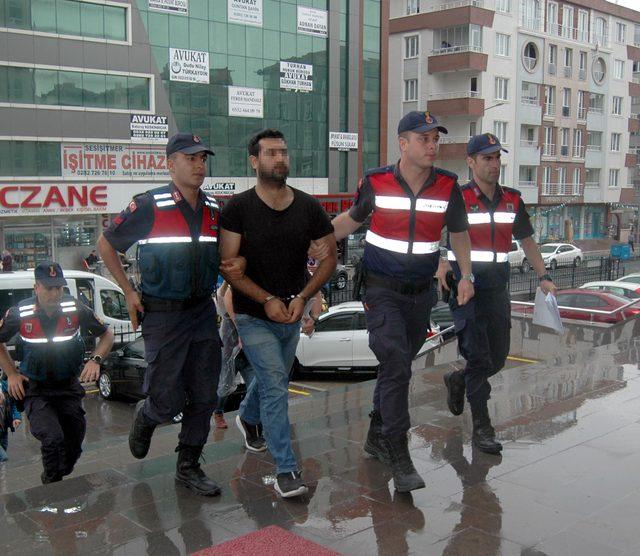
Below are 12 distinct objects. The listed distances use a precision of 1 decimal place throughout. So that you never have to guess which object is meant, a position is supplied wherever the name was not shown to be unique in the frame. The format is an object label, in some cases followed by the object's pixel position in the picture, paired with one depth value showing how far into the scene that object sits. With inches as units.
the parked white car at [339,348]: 575.2
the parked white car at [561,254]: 1498.4
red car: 539.8
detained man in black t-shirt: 168.4
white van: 626.2
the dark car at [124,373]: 516.7
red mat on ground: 138.3
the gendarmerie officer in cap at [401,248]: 172.9
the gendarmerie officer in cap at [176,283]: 165.3
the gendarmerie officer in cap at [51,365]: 228.2
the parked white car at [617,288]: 749.3
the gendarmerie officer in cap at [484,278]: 201.8
